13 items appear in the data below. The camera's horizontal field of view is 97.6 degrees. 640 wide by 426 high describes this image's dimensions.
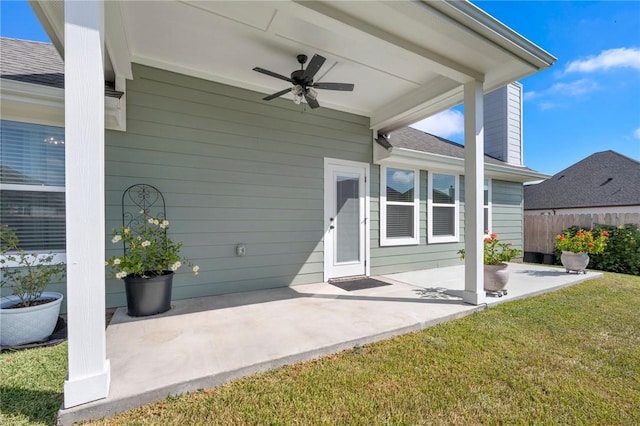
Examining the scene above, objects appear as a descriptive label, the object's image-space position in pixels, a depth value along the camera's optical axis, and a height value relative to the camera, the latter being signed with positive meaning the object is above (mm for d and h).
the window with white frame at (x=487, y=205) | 7367 +187
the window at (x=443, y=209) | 6172 +73
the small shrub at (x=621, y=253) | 6715 -1010
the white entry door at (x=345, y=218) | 4836 -103
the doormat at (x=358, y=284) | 4430 -1185
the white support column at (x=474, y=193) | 3572 +251
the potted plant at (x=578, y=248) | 5637 -751
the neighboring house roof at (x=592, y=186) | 11242 +1198
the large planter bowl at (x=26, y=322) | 2432 -982
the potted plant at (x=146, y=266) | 3047 -596
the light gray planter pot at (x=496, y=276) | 3969 -913
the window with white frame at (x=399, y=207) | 5449 +109
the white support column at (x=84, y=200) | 1591 +71
